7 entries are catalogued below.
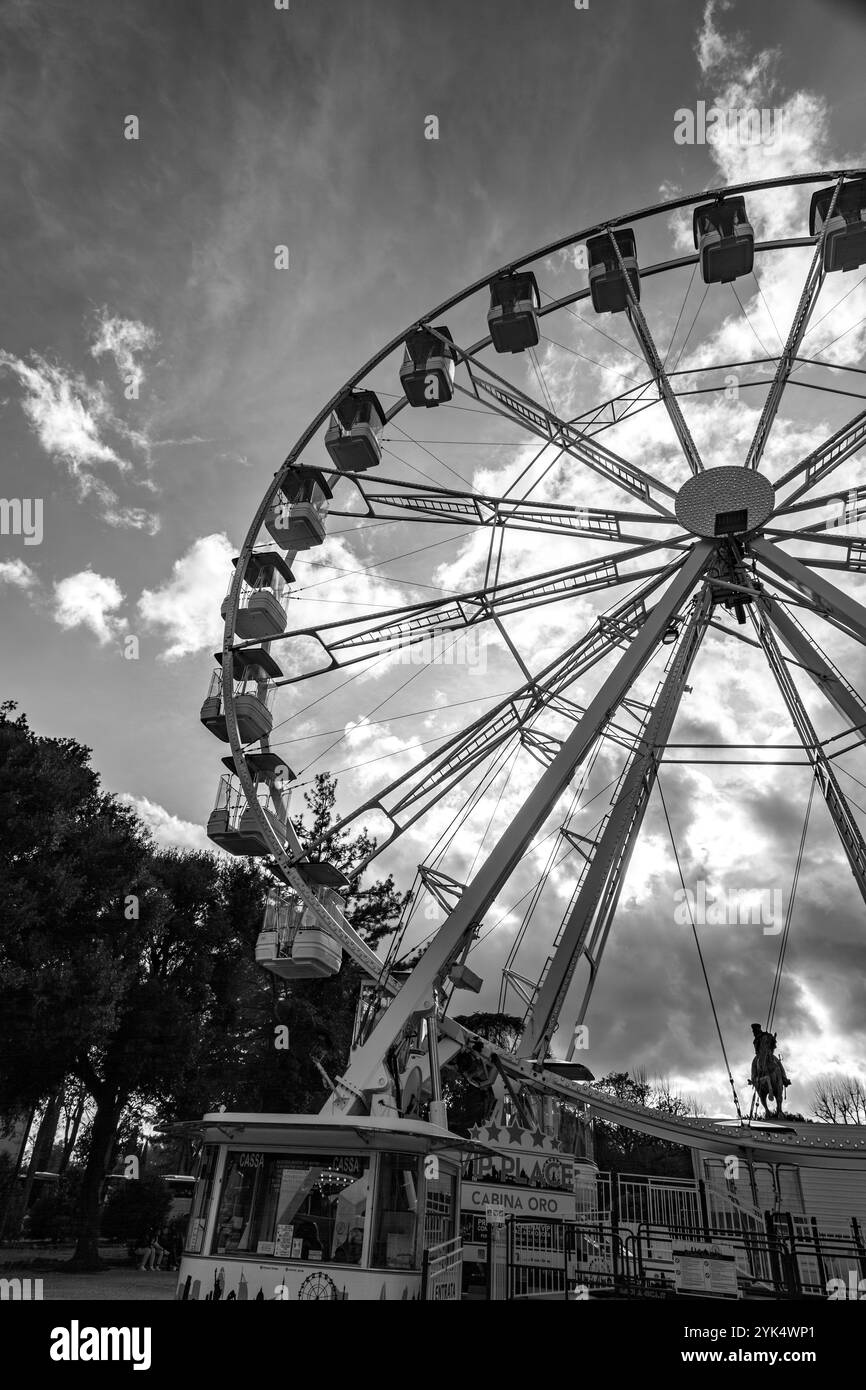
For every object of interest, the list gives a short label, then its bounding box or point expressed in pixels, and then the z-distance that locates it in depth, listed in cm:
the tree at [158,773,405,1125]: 3106
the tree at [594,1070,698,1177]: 4666
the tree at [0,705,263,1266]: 2412
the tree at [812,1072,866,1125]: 7024
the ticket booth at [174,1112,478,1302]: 1069
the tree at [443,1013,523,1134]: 1795
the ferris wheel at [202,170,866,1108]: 1733
